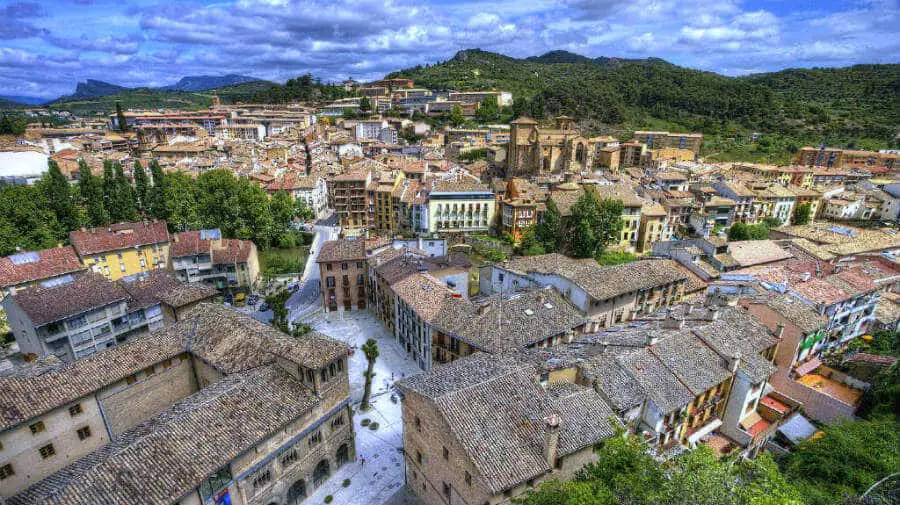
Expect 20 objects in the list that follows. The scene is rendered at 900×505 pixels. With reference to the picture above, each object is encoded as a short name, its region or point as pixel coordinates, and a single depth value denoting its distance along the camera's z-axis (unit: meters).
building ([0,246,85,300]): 48.34
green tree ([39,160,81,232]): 65.69
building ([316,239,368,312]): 51.65
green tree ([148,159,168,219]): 75.19
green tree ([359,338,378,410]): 35.81
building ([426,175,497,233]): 75.69
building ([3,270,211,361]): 39.09
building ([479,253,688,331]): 41.16
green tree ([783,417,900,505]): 24.19
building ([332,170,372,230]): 86.31
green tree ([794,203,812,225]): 84.56
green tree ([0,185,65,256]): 60.16
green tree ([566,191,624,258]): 64.75
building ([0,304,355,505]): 21.89
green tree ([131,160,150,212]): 74.81
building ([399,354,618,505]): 21.16
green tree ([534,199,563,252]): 66.44
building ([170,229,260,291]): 57.72
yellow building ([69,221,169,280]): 56.53
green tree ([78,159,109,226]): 69.00
